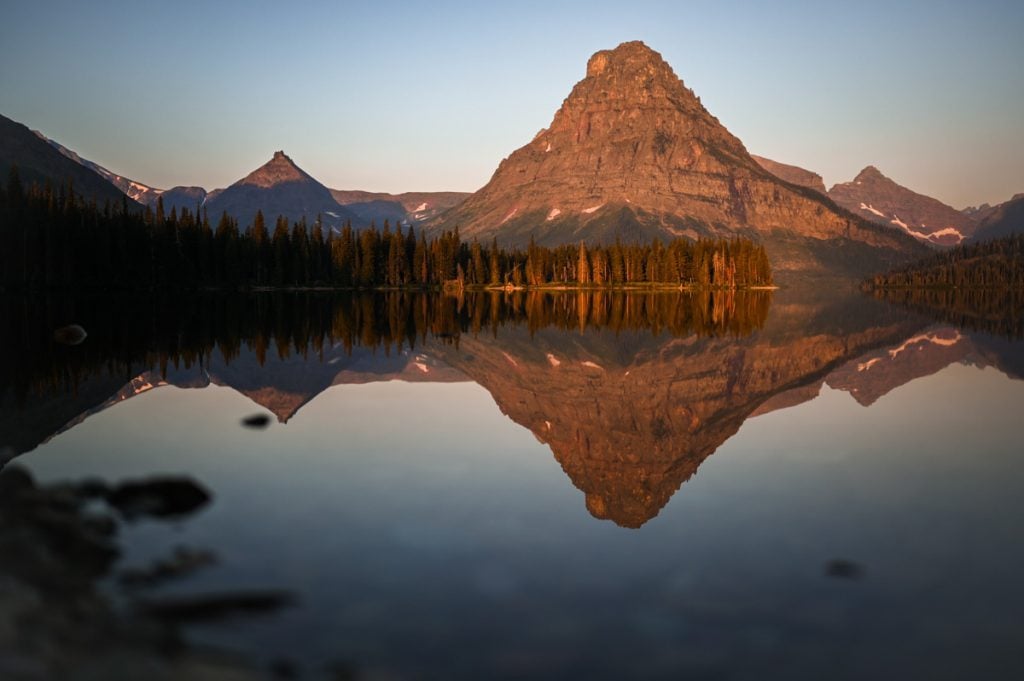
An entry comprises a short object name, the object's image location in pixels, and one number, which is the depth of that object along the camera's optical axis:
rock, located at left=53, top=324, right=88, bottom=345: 55.63
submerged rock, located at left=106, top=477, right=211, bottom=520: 16.98
